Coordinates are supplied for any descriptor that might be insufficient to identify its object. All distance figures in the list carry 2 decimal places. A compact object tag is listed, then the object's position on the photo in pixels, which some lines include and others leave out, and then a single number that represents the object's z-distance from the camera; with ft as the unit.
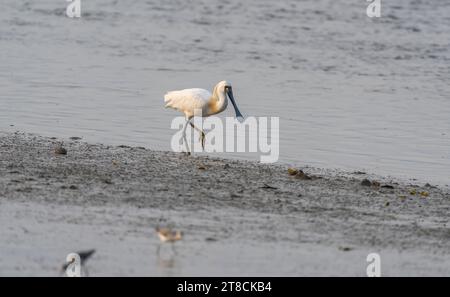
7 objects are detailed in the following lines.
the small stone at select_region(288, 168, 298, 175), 38.73
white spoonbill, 46.73
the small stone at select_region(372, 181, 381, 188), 37.96
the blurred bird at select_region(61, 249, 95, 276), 25.11
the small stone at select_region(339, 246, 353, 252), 28.89
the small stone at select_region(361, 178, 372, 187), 37.92
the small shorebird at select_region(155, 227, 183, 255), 26.78
